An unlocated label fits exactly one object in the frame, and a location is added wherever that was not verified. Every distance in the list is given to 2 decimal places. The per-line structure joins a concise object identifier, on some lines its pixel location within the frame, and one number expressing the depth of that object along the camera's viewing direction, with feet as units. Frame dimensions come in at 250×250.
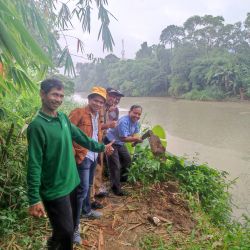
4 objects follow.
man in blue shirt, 12.11
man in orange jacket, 8.76
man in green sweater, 6.07
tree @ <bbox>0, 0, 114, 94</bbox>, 4.47
